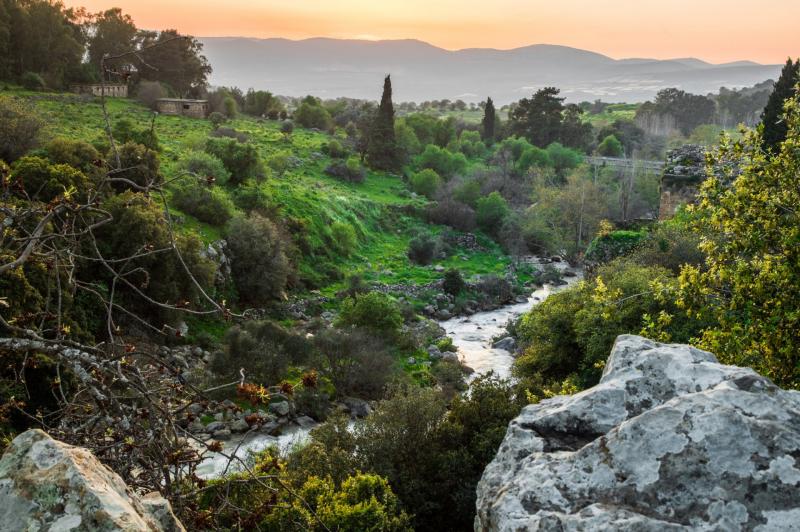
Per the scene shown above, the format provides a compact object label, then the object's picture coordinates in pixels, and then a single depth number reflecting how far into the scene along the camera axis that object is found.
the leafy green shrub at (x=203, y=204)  32.09
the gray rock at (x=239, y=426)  19.17
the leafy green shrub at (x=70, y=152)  25.98
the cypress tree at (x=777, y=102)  35.70
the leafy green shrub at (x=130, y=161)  26.91
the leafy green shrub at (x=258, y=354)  21.83
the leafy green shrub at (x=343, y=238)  41.04
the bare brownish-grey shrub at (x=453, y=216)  51.28
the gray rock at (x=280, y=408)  20.61
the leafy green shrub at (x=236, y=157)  39.97
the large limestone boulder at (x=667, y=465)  3.67
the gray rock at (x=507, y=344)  30.19
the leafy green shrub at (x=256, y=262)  30.06
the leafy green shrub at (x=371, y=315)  26.78
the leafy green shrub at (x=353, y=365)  23.56
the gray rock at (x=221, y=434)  18.64
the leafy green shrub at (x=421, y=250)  44.28
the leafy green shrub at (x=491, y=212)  51.56
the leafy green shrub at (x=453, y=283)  38.31
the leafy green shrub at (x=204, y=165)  35.44
